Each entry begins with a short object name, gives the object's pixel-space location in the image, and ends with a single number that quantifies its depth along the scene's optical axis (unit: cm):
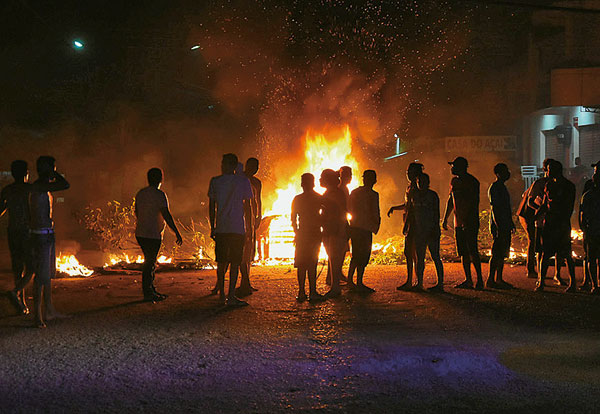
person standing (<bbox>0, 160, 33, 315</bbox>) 674
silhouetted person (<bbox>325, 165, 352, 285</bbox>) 910
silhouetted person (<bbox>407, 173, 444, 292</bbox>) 880
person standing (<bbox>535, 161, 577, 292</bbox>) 888
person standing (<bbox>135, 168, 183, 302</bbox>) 801
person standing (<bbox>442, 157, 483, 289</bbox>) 894
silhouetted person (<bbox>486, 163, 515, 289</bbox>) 909
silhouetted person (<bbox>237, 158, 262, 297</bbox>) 849
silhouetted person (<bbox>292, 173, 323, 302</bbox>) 791
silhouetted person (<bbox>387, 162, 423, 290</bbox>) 893
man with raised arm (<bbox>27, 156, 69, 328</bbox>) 637
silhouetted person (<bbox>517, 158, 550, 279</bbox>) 937
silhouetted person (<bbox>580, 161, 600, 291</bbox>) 883
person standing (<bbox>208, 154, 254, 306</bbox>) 759
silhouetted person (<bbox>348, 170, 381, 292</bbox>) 884
